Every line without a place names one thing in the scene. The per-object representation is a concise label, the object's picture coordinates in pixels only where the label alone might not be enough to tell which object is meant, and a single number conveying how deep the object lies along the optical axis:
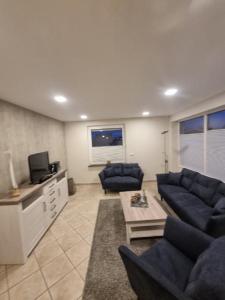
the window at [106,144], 5.79
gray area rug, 1.67
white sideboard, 2.19
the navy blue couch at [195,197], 2.03
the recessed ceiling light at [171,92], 2.57
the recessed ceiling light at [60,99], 2.71
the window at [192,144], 4.11
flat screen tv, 2.99
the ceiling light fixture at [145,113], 4.76
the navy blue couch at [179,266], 0.98
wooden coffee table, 2.43
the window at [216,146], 3.29
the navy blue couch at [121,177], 4.63
